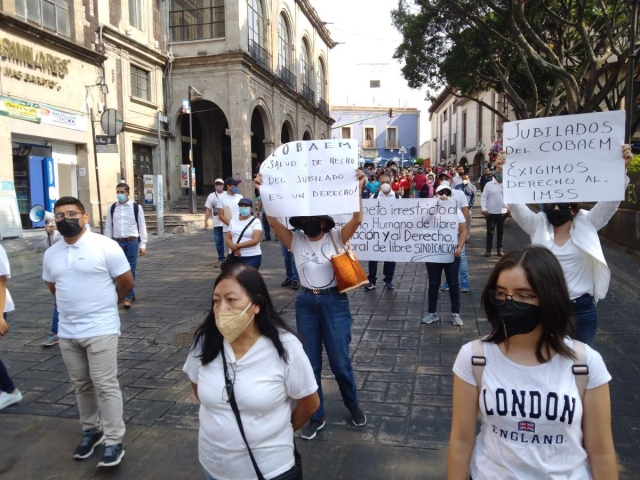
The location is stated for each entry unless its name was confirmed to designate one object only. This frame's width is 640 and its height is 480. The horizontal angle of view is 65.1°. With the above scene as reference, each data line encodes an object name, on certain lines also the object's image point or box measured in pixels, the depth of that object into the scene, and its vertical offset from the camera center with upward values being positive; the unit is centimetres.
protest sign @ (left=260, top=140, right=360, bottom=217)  370 +9
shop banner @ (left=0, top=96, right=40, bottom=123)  1378 +241
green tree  1205 +460
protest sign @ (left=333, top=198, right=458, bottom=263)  642 -54
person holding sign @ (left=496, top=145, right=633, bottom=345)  340 -43
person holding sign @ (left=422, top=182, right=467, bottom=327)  622 -111
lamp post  2086 -2
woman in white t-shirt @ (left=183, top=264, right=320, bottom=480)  205 -80
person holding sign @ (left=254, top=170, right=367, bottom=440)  352 -79
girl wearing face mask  171 -71
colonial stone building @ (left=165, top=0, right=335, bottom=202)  2227 +527
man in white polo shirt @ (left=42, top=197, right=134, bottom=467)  332 -86
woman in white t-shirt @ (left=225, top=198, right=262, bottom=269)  678 -60
